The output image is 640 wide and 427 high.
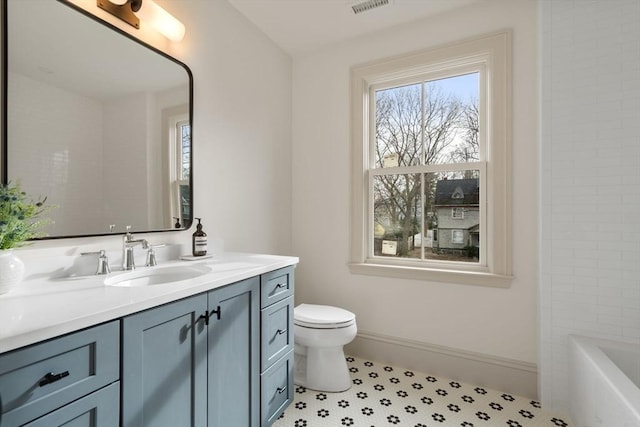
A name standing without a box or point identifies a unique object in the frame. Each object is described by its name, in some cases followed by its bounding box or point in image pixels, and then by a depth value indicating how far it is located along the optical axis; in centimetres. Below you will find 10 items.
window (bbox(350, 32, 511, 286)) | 210
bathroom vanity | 75
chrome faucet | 144
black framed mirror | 120
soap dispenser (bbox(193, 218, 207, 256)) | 177
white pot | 97
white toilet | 198
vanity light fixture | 148
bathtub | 121
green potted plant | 98
